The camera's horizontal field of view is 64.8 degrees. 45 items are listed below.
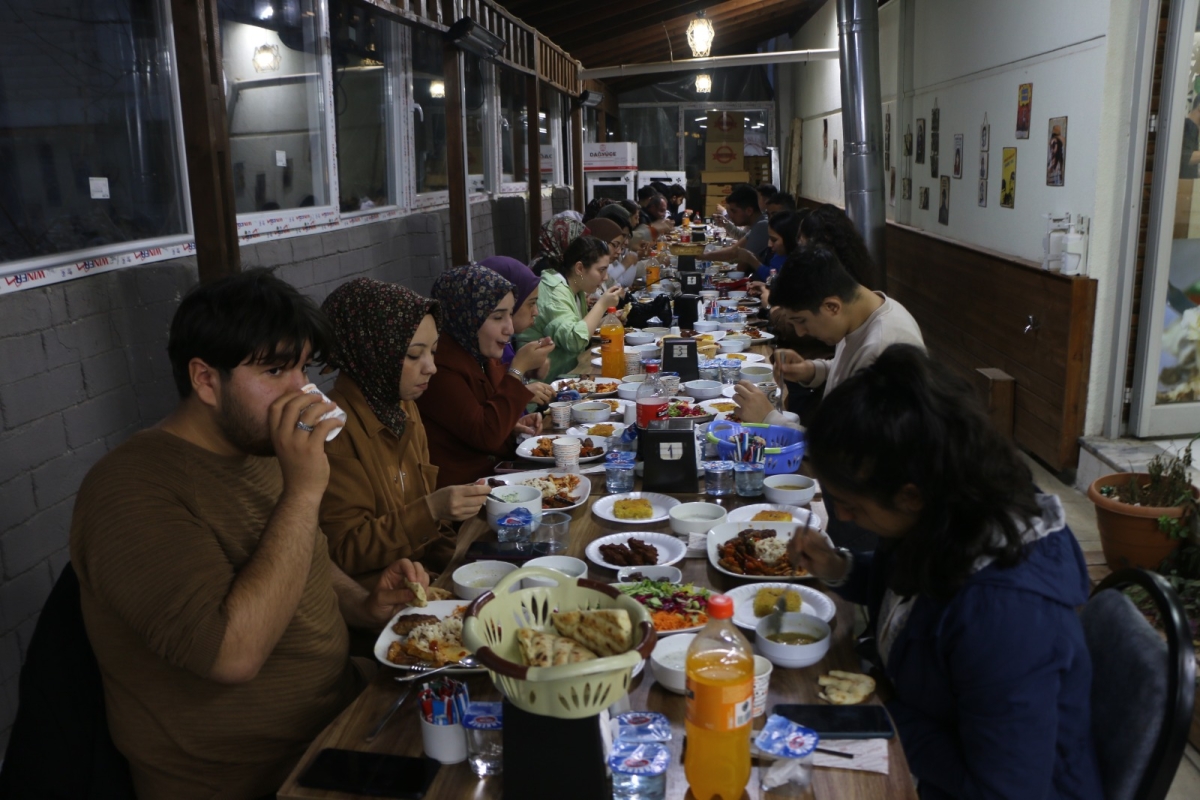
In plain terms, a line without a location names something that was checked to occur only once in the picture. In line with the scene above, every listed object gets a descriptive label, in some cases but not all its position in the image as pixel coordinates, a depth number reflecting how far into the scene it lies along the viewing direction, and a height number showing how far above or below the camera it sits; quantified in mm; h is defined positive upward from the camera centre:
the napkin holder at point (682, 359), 4113 -712
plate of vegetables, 1831 -819
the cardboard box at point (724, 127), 19000 +1253
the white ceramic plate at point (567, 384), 3967 -802
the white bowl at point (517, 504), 2447 -798
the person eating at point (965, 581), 1418 -602
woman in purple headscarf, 4555 -387
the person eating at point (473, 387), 3178 -648
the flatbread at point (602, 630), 1304 -603
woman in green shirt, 4930 -589
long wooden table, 1412 -869
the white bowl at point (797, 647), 1712 -819
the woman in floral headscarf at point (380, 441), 2350 -628
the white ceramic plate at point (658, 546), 2230 -841
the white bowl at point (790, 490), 2562 -801
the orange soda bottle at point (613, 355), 4281 -717
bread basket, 1180 -593
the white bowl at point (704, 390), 3855 -793
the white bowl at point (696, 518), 2391 -819
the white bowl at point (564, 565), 2088 -816
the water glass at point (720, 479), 2668 -796
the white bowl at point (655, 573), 2094 -833
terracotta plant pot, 3713 -1373
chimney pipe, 7895 +567
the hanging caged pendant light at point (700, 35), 9500 +1552
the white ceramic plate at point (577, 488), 2645 -826
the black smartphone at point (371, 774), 1425 -868
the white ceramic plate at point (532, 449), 3097 -838
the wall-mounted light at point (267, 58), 4590 +685
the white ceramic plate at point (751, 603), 1883 -829
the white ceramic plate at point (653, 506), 2512 -836
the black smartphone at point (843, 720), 1504 -844
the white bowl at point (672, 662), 1637 -824
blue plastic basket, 2762 -760
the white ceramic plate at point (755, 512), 2414 -815
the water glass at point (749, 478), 2627 -783
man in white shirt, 3127 -420
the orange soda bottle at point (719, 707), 1323 -711
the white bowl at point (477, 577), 2064 -836
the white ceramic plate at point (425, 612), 1739 -841
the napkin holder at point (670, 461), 2699 -753
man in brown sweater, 1524 -584
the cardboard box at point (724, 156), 18922 +684
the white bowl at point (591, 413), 3548 -806
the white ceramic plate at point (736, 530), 2270 -812
